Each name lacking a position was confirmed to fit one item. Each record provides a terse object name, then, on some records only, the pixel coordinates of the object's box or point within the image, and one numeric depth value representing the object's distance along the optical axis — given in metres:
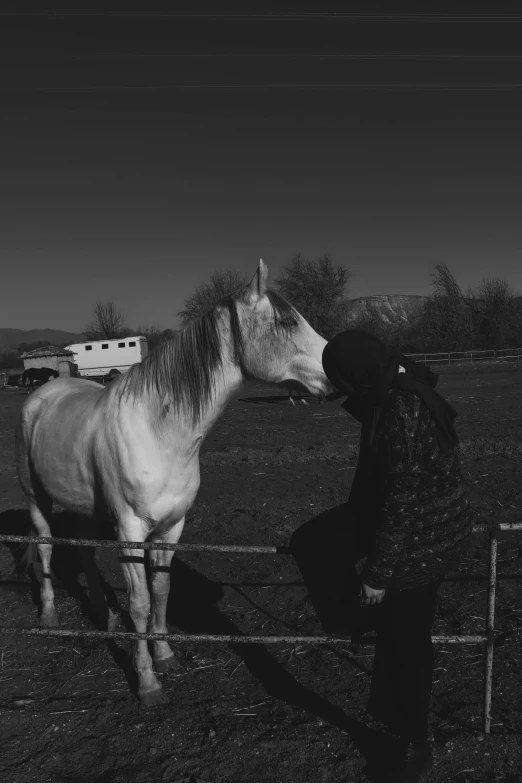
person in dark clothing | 1.90
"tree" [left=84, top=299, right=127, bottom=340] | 69.07
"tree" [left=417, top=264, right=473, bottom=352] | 45.47
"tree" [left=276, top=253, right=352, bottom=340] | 43.47
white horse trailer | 39.38
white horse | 2.77
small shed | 39.34
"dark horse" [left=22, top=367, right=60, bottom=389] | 29.56
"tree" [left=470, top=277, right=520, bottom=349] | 45.88
